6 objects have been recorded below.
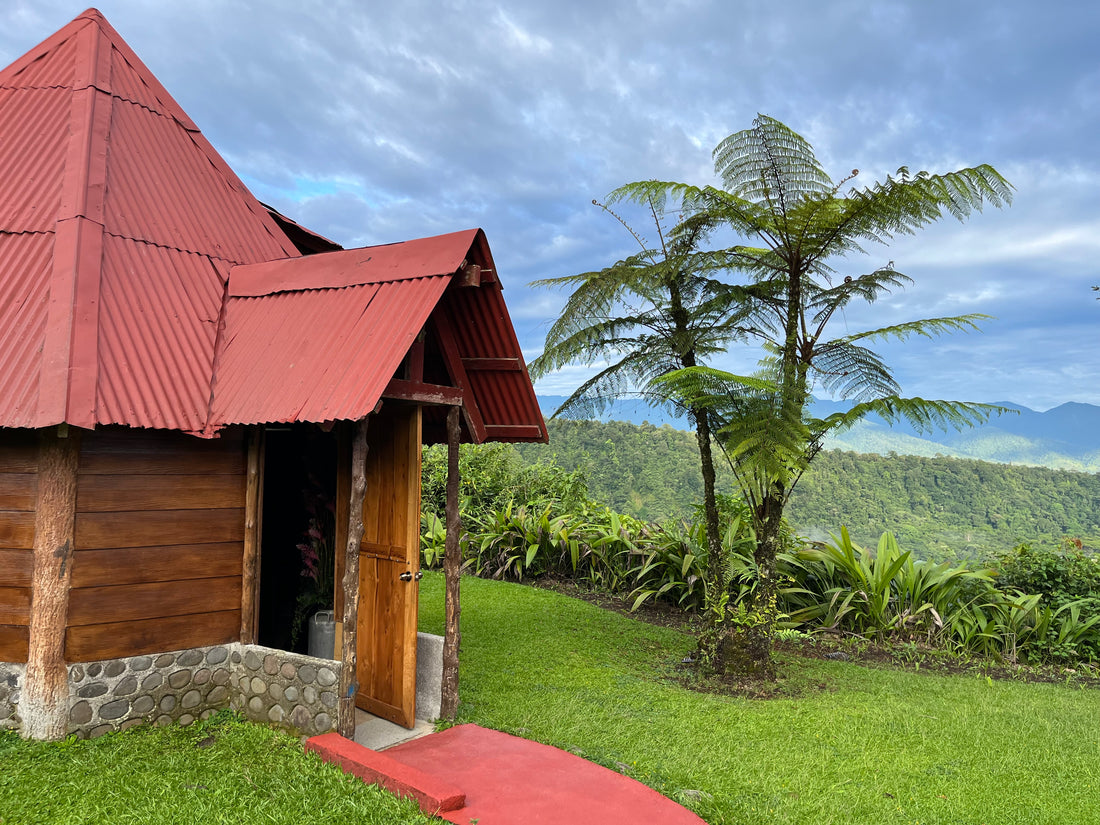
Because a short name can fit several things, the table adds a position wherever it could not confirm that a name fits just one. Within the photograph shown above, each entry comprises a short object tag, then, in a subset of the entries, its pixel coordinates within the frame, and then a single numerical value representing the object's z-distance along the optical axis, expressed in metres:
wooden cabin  4.45
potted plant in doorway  5.62
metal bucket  5.46
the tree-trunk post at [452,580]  5.29
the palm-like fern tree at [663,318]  6.82
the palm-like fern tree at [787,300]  5.96
